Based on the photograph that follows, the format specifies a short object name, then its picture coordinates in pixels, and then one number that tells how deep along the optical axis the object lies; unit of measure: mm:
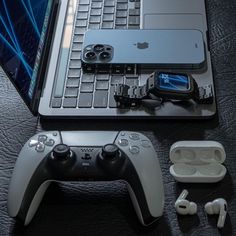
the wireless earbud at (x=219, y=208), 573
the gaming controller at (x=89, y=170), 580
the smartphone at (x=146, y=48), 752
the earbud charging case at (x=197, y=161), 619
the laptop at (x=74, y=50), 671
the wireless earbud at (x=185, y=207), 587
